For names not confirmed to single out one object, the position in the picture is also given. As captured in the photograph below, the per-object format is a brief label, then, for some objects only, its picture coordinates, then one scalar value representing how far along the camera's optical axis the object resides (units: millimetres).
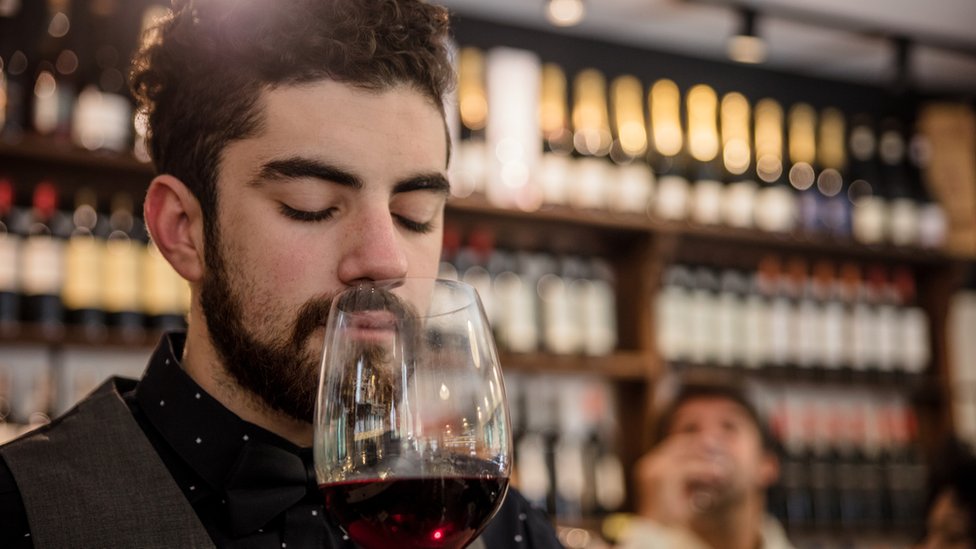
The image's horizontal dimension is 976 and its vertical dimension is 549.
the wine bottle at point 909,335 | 3824
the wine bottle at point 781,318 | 3590
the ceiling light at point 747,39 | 3373
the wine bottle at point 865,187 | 3867
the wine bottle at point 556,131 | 3334
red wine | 677
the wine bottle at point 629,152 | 3418
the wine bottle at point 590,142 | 3357
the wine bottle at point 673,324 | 3396
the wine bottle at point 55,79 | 2736
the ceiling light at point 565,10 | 3043
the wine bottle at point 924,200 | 3951
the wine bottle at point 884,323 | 3781
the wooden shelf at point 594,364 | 3113
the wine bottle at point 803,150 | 3881
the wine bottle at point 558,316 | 3223
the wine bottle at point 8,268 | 2578
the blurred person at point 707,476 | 2480
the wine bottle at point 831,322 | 3689
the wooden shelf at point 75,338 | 2557
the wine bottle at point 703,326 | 3436
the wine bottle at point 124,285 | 2719
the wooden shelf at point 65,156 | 2631
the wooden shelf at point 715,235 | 3178
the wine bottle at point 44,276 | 2617
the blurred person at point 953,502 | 2467
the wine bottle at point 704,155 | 3559
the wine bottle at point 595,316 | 3291
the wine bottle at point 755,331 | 3537
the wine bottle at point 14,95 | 2688
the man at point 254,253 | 927
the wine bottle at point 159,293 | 2754
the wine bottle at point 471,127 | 3158
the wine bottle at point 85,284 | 2674
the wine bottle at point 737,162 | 3617
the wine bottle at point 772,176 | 3674
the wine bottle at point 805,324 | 3645
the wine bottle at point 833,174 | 3834
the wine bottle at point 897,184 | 3918
